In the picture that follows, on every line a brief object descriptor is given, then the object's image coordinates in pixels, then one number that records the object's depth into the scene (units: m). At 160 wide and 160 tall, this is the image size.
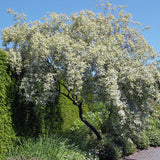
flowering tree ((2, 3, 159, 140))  6.60
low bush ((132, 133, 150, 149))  9.44
